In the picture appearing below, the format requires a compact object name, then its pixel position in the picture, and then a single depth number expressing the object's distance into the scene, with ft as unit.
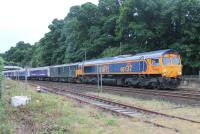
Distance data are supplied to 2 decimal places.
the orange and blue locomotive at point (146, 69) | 100.48
